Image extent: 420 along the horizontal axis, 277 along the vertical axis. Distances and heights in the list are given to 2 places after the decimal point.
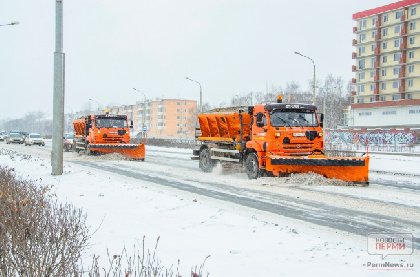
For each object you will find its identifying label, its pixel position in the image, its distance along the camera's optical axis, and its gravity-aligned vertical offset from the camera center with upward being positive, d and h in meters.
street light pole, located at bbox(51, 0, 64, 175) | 13.67 +1.50
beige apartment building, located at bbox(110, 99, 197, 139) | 133.00 +5.83
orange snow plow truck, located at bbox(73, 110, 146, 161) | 23.80 -0.08
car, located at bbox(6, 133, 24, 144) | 57.17 -0.84
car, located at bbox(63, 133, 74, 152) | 35.72 -0.91
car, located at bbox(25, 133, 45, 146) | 49.91 -0.95
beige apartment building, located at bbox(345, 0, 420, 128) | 65.88 +11.78
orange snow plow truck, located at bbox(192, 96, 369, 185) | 12.73 -0.32
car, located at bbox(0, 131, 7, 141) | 71.89 -0.90
